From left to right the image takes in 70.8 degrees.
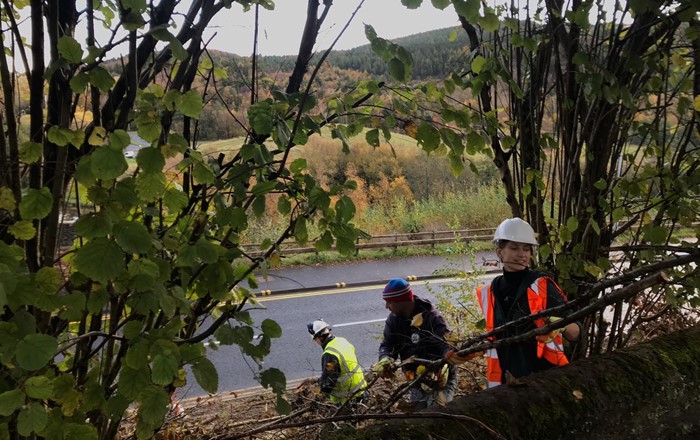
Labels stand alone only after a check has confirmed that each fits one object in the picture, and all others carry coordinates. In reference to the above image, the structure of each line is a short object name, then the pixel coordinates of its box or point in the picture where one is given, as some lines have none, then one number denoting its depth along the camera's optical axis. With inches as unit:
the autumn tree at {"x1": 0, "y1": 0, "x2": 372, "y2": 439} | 39.3
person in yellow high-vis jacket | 159.6
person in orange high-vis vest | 93.7
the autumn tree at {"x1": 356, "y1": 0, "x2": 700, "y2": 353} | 82.2
